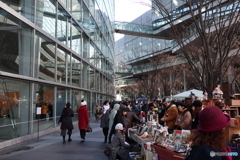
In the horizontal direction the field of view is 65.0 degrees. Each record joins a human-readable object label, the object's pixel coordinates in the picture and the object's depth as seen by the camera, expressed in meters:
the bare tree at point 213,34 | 6.93
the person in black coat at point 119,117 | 6.88
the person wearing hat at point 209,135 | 1.60
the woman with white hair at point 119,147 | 4.82
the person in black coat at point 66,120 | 8.20
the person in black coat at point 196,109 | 5.21
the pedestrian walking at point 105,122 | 8.12
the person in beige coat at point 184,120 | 5.42
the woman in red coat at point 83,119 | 8.34
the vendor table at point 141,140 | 4.96
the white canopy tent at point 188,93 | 12.91
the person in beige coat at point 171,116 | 6.01
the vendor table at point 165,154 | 3.33
